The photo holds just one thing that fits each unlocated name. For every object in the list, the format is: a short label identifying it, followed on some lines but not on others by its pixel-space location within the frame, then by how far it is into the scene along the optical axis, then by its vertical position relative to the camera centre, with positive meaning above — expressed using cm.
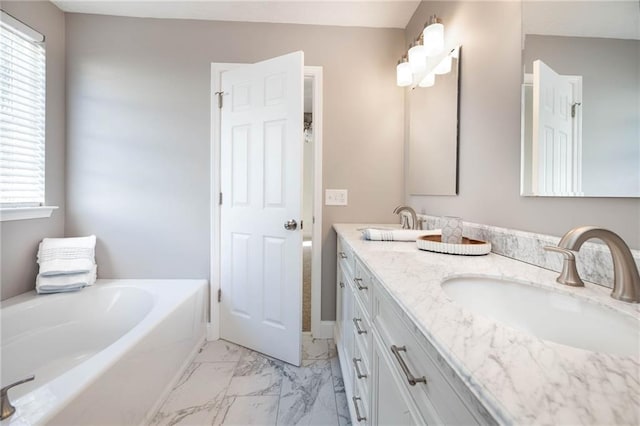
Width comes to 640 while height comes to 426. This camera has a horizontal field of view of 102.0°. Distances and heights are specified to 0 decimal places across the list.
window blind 159 +57
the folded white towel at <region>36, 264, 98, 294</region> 169 -52
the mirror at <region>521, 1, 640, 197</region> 63 +32
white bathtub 87 -71
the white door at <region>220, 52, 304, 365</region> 168 +1
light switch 203 +9
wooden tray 99 -15
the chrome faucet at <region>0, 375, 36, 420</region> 73 -58
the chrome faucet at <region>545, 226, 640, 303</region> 56 -10
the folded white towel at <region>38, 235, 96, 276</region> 173 -35
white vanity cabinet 44 -38
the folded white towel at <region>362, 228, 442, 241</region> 126 -13
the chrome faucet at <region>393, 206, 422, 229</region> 160 -7
